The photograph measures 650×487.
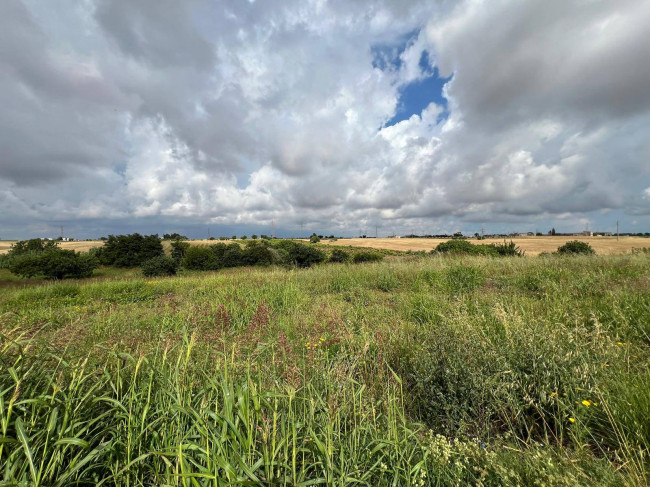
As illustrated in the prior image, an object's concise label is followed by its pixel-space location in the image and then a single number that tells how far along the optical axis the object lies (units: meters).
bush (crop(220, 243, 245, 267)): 35.72
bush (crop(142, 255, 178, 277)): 26.30
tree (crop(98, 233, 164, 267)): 36.44
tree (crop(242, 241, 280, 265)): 36.41
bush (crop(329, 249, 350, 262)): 38.77
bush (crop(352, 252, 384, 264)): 37.17
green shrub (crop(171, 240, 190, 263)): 40.56
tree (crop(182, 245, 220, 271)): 32.44
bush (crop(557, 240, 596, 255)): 23.30
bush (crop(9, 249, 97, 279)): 25.11
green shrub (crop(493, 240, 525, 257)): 23.52
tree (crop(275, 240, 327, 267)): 36.47
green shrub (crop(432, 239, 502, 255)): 22.77
